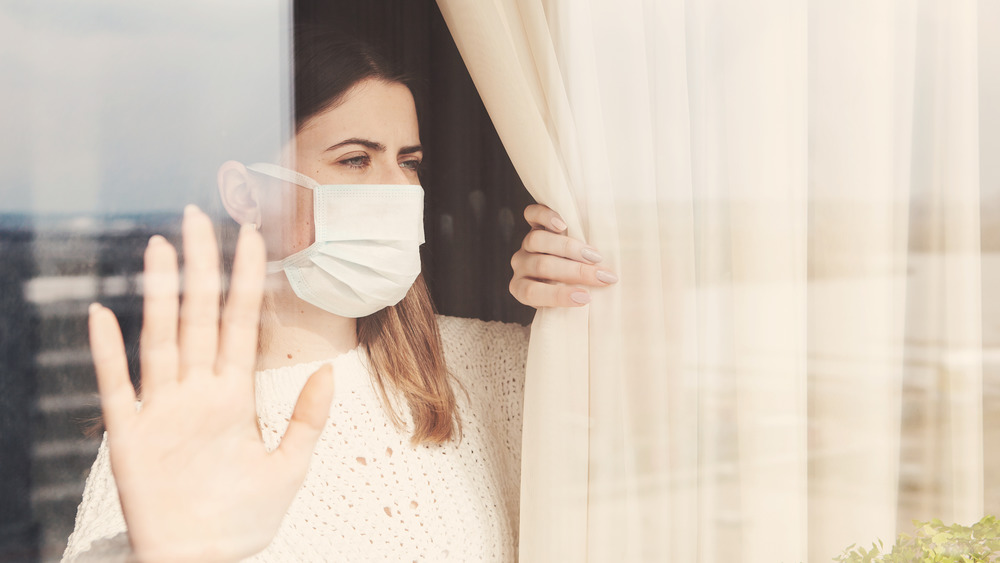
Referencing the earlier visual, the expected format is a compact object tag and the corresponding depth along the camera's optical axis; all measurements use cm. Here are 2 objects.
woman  60
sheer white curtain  95
